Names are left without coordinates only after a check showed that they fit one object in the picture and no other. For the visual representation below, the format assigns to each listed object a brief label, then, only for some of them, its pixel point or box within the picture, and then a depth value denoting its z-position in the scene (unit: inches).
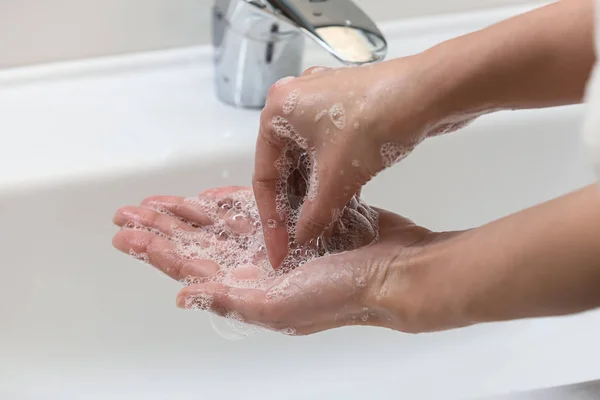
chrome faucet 33.9
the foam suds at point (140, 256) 33.1
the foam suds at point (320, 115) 29.7
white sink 35.8
